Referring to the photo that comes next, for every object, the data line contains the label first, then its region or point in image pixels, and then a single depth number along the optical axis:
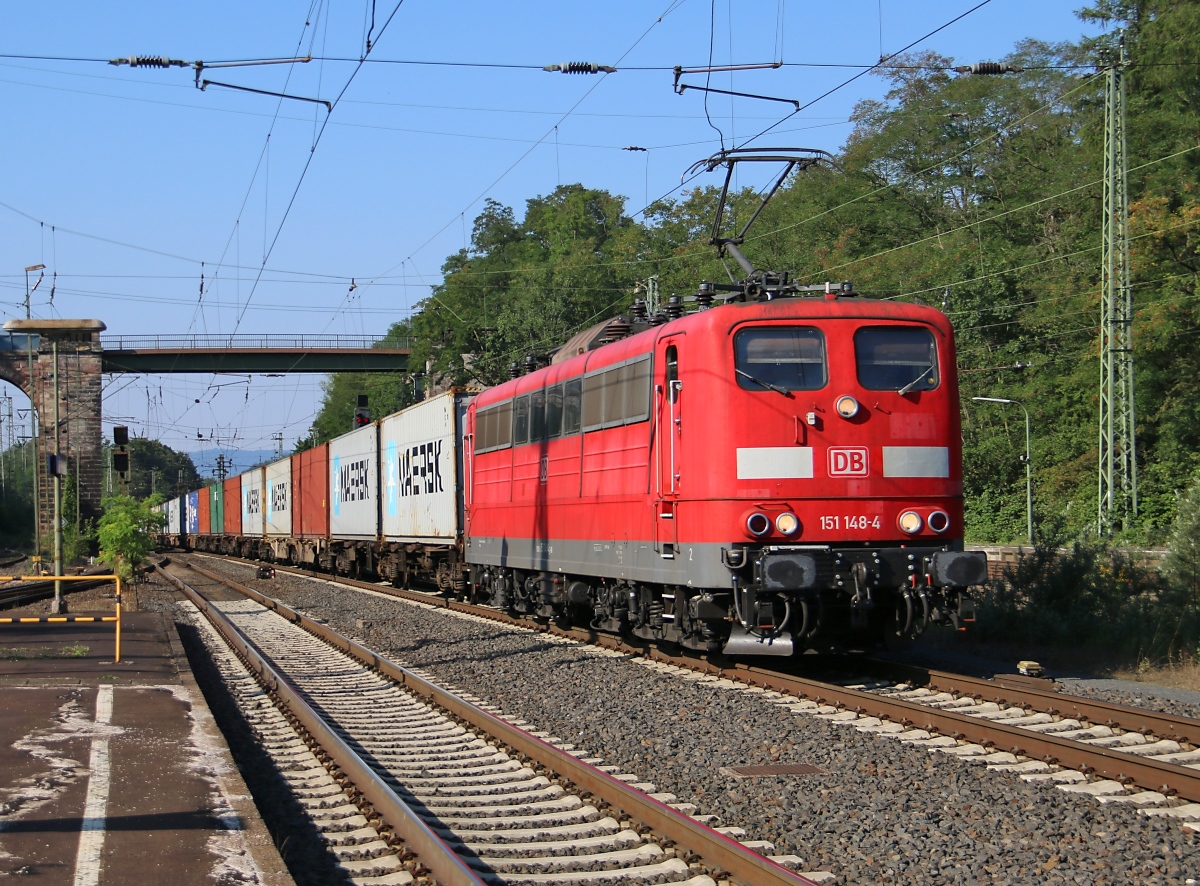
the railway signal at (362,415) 33.88
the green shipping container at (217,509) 61.09
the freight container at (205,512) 66.06
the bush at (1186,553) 14.22
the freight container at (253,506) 48.75
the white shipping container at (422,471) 22.45
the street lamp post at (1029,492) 34.91
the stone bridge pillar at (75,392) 67.69
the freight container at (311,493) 36.72
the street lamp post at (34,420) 37.50
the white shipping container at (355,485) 29.95
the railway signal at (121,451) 34.44
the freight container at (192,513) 71.75
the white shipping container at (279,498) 42.72
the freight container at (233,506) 54.72
